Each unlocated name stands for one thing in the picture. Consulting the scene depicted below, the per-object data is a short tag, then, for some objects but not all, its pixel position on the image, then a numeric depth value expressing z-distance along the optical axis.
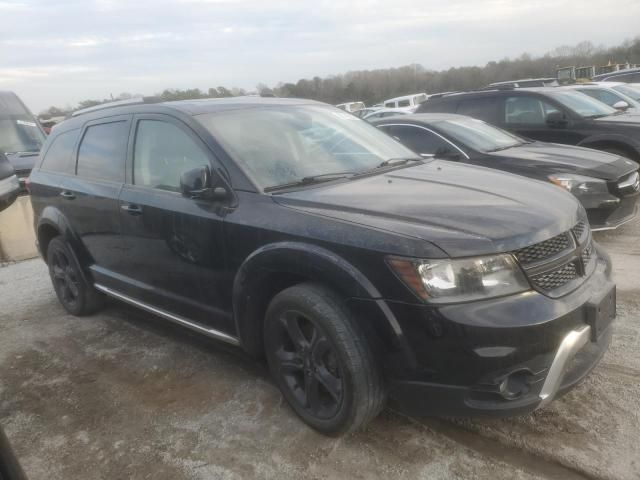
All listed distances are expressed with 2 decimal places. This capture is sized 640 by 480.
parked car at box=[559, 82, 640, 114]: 9.35
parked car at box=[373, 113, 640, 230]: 5.62
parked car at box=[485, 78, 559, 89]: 12.56
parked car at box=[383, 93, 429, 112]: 25.16
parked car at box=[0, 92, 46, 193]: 9.53
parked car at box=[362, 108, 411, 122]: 18.23
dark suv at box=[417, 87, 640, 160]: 7.60
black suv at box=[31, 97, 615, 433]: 2.41
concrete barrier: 7.75
